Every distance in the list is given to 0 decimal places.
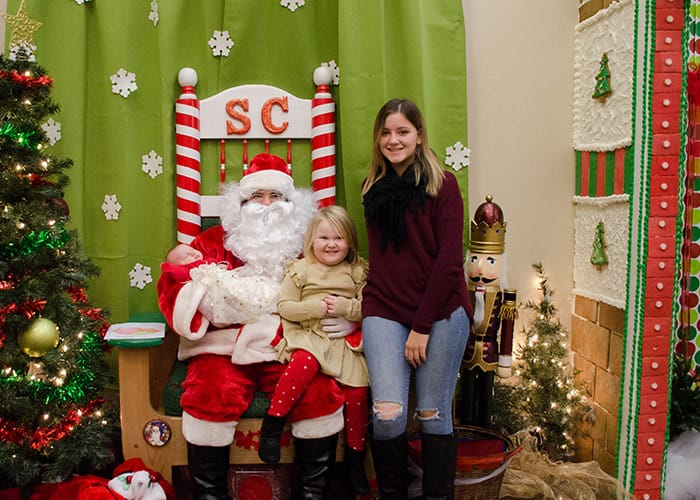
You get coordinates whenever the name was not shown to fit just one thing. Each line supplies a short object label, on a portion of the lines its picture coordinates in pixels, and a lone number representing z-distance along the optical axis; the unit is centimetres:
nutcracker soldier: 291
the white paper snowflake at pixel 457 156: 314
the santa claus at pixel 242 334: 246
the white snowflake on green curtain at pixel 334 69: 324
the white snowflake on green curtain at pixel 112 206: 331
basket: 251
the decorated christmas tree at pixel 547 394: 308
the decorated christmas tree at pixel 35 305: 233
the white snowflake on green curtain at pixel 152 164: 329
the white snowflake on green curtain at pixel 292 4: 322
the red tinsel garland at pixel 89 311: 266
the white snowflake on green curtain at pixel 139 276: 334
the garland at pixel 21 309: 232
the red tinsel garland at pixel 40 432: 239
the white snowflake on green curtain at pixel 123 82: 324
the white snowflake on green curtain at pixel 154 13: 320
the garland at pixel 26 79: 236
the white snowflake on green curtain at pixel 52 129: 322
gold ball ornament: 230
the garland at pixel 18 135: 230
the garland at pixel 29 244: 234
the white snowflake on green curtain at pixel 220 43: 324
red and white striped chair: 318
